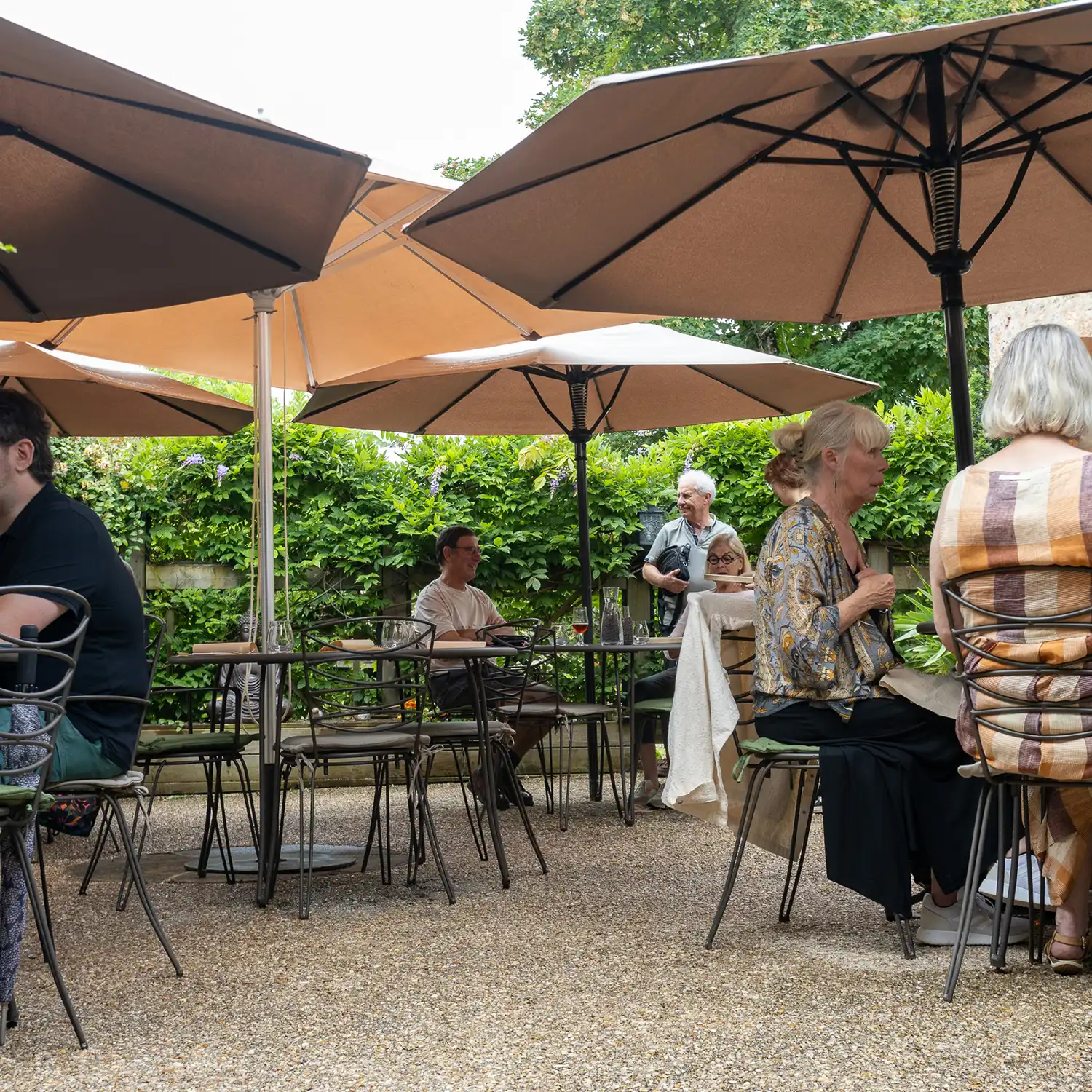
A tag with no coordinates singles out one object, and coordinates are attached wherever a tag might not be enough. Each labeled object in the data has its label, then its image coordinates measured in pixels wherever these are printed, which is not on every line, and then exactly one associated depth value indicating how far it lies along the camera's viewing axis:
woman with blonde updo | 3.12
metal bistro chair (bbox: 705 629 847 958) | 3.15
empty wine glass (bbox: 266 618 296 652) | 4.25
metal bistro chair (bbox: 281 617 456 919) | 3.78
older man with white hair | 6.75
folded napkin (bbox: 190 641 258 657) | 4.14
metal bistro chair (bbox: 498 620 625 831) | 5.43
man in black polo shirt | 2.90
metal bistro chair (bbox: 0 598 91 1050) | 2.40
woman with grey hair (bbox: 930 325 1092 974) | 2.69
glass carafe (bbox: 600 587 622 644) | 5.48
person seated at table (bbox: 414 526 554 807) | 6.05
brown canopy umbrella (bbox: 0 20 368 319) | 3.20
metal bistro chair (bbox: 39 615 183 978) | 2.85
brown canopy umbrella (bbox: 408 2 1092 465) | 3.08
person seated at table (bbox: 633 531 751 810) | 5.73
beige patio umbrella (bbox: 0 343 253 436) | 6.61
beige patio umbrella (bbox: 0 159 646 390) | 5.60
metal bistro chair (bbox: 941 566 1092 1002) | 2.66
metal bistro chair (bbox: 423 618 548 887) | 4.32
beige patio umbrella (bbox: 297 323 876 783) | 5.85
